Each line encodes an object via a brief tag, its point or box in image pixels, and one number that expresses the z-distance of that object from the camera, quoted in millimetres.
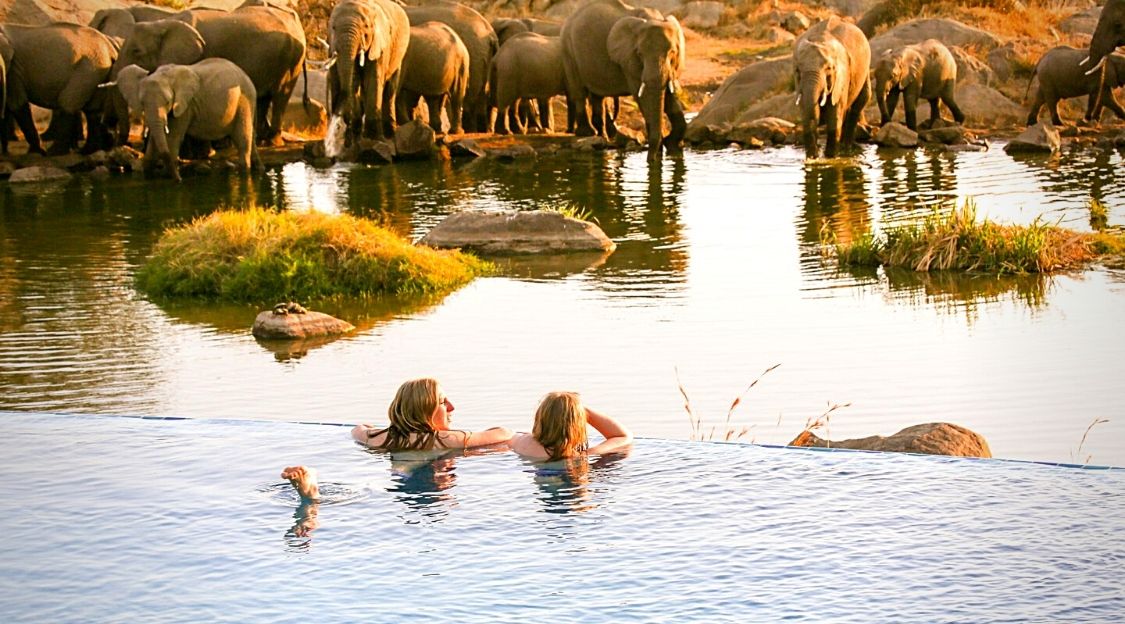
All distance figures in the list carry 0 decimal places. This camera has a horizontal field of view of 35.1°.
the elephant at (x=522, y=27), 38469
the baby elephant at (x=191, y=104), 26219
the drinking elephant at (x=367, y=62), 30406
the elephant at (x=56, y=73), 29766
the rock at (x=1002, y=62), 38562
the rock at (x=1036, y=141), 29158
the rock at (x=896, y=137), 31234
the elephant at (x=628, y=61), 31453
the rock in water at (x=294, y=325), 13461
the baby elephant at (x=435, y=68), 33344
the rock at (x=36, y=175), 27797
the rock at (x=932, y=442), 8859
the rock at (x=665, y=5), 63556
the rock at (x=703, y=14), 62562
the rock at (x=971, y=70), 37531
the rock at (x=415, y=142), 30938
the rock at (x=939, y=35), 40625
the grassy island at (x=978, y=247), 15945
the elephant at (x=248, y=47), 30078
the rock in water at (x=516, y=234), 17984
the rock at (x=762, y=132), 33288
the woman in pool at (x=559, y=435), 8688
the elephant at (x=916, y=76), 32594
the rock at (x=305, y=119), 35594
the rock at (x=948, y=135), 31562
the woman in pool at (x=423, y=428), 8891
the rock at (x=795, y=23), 61344
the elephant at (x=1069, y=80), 32531
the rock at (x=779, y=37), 59469
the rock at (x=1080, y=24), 47562
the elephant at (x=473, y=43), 35719
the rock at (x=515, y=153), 30844
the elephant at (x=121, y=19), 33469
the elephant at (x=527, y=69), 34656
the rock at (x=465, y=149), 31172
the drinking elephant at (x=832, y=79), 28578
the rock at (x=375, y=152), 30469
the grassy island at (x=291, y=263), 15258
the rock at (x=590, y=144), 32500
